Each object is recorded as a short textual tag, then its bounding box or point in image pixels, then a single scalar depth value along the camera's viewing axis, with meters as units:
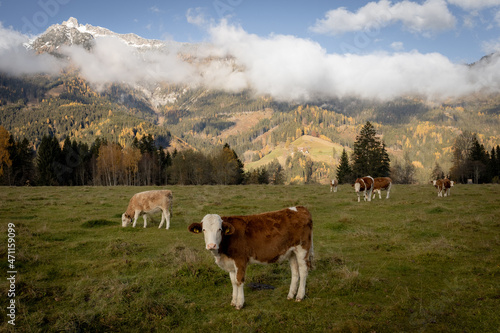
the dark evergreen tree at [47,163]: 72.69
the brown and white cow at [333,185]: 40.81
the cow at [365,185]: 27.27
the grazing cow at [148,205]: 16.36
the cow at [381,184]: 28.95
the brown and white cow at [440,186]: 29.77
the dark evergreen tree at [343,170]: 82.93
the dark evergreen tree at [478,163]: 76.31
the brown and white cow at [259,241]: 6.27
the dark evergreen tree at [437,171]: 98.51
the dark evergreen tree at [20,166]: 65.28
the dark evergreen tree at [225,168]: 85.44
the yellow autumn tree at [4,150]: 60.97
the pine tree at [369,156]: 69.69
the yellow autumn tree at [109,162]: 77.75
